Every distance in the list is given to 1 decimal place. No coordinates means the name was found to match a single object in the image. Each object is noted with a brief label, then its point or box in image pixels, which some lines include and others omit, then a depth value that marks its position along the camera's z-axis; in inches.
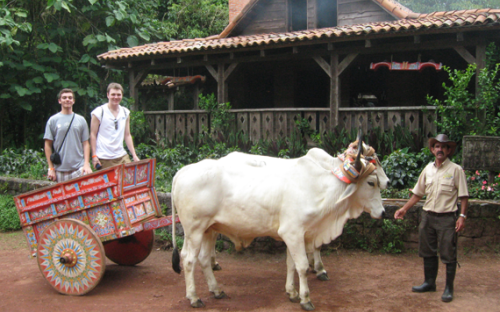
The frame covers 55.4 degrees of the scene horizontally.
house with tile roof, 339.9
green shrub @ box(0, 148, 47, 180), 406.6
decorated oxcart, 188.4
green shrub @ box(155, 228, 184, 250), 273.1
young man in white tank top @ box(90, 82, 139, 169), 223.1
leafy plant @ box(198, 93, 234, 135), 425.1
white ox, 178.4
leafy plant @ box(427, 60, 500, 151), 308.2
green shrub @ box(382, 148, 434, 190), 297.9
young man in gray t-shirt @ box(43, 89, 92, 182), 222.8
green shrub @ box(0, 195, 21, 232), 325.1
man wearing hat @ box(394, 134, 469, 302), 180.9
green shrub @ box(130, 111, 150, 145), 467.2
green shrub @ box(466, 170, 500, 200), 257.1
